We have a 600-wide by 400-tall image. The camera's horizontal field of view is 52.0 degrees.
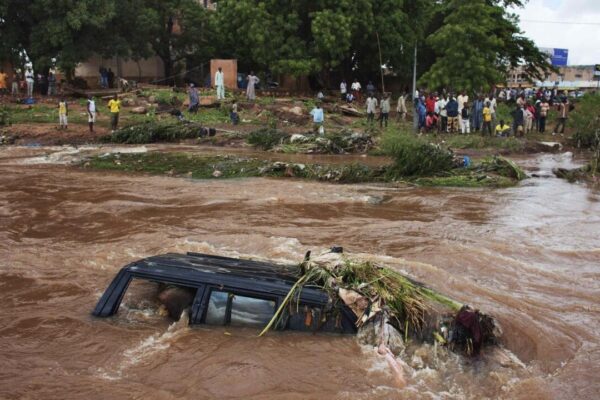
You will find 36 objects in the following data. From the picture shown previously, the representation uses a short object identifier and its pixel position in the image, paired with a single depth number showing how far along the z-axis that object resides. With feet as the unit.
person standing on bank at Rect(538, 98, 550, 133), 86.89
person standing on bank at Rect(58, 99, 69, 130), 75.17
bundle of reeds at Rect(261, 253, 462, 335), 18.52
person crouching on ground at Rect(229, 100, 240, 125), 82.74
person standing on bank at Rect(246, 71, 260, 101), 93.91
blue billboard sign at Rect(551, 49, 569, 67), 188.14
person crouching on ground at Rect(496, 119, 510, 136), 81.15
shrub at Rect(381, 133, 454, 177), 52.21
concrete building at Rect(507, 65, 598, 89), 224.53
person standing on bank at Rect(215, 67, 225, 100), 92.27
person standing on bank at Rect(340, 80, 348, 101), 108.52
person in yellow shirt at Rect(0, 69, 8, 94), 96.68
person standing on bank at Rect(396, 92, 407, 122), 88.89
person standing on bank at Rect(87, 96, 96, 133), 74.79
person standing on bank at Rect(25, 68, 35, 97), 98.00
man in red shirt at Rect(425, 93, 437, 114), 81.05
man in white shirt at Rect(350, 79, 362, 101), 109.81
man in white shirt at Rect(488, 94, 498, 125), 80.28
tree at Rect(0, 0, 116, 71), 91.15
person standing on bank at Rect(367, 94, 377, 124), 85.56
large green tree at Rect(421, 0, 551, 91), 90.53
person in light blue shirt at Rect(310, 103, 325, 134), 79.05
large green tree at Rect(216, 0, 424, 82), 99.71
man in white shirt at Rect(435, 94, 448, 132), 80.43
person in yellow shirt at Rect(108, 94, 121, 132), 76.23
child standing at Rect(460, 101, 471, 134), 79.25
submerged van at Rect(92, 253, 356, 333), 18.39
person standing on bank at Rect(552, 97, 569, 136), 85.92
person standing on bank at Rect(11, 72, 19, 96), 98.50
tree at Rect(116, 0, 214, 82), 101.45
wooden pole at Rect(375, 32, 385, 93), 104.25
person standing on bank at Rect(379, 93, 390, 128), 82.23
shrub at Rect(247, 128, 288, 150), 69.41
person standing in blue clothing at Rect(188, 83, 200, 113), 86.57
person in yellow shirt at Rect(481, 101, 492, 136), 79.46
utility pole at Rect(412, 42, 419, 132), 78.79
